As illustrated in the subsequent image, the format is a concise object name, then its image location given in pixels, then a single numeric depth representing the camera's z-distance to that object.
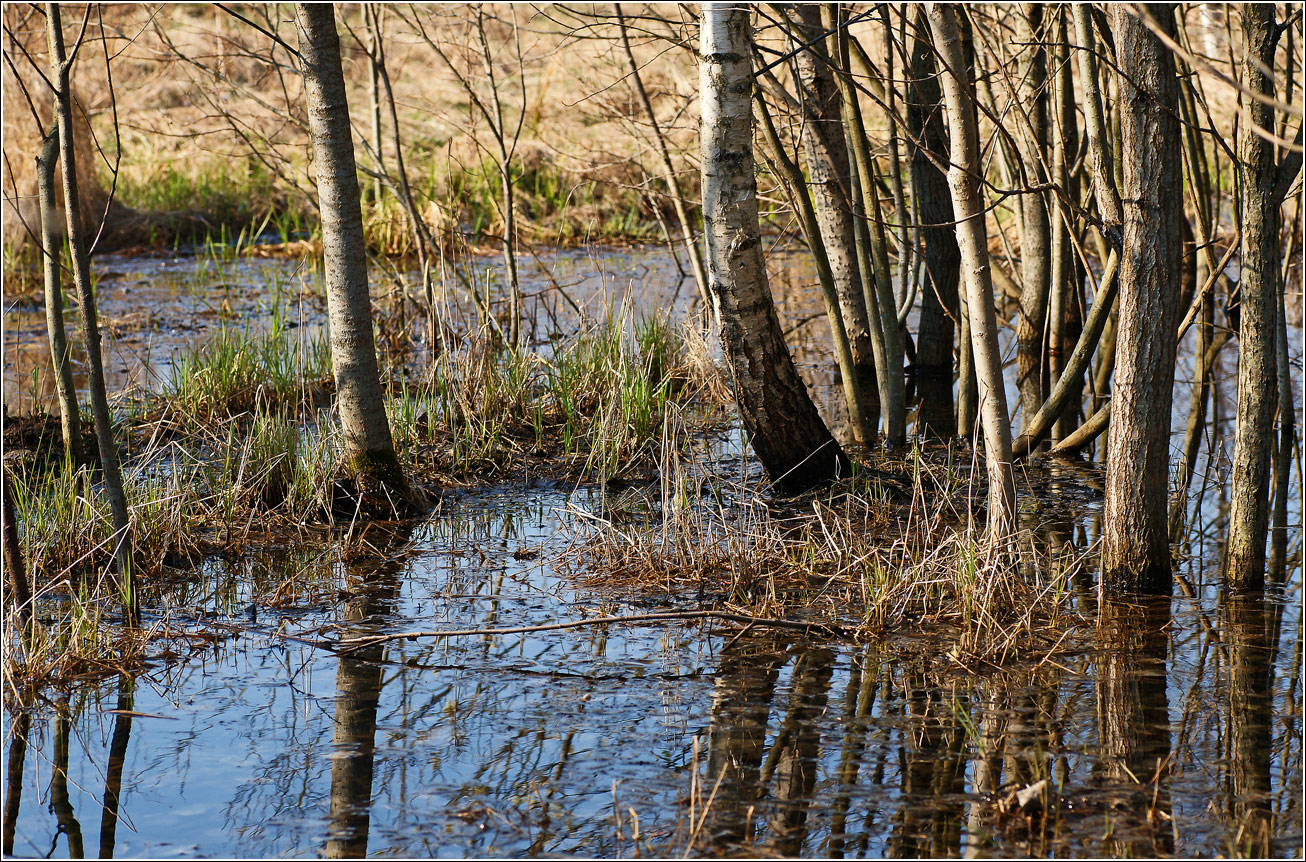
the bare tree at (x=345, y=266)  9.80
